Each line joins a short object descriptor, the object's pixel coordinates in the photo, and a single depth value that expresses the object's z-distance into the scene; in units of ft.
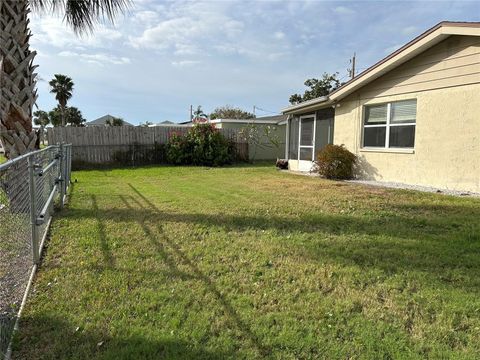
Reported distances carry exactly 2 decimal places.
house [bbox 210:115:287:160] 73.20
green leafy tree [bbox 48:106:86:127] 180.75
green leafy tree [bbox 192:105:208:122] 114.46
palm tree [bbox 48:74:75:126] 141.14
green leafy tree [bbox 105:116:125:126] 152.89
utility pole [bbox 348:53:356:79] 110.99
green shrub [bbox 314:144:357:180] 38.73
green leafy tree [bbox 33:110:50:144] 186.32
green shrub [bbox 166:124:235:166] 61.26
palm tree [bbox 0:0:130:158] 19.52
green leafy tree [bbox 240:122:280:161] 71.26
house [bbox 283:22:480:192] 27.53
